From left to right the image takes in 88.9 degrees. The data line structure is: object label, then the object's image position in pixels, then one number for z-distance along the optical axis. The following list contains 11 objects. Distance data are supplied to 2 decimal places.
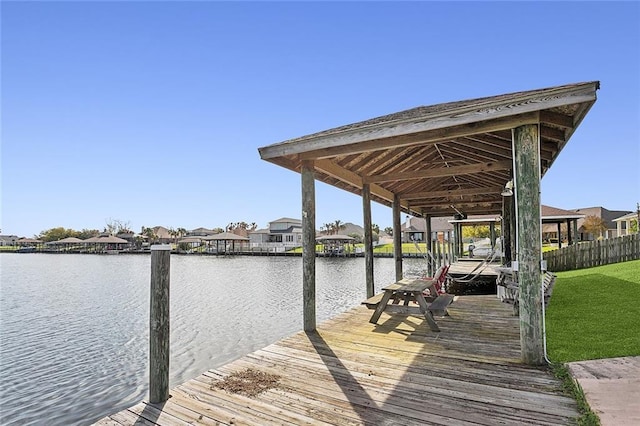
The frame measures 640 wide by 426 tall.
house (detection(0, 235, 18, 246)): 102.55
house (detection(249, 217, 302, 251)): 60.94
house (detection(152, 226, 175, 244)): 77.06
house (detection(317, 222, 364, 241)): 75.76
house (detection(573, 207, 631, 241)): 39.48
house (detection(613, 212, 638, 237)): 28.08
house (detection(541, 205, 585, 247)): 17.81
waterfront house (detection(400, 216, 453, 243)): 43.09
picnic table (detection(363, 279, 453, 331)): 5.34
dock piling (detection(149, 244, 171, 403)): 3.13
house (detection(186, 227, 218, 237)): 85.19
